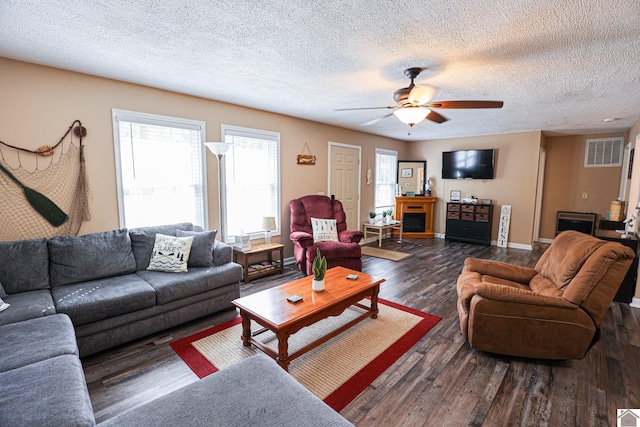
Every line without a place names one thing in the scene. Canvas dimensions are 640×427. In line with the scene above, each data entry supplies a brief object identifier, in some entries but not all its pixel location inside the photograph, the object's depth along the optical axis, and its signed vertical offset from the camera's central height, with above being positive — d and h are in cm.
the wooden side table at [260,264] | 400 -113
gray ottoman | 114 -91
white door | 570 +14
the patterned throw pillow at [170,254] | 303 -73
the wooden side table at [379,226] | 627 -89
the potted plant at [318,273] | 264 -79
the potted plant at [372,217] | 643 -70
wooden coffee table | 219 -98
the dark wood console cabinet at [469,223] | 639 -81
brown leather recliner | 213 -92
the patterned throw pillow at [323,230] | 468 -73
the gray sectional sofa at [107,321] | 121 -91
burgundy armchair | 423 -78
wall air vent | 590 +71
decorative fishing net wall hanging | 267 -7
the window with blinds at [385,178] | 701 +17
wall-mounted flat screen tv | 644 +50
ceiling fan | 253 +72
